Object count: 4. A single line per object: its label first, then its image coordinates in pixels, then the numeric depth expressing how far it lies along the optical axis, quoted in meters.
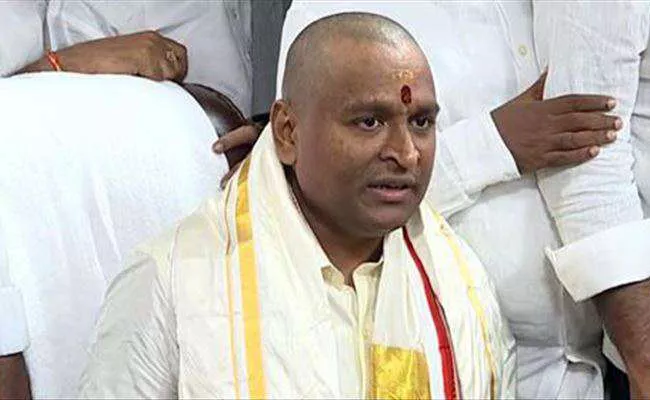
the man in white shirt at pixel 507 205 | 2.33
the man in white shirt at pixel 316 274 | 2.04
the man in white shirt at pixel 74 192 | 2.33
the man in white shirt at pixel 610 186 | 2.26
